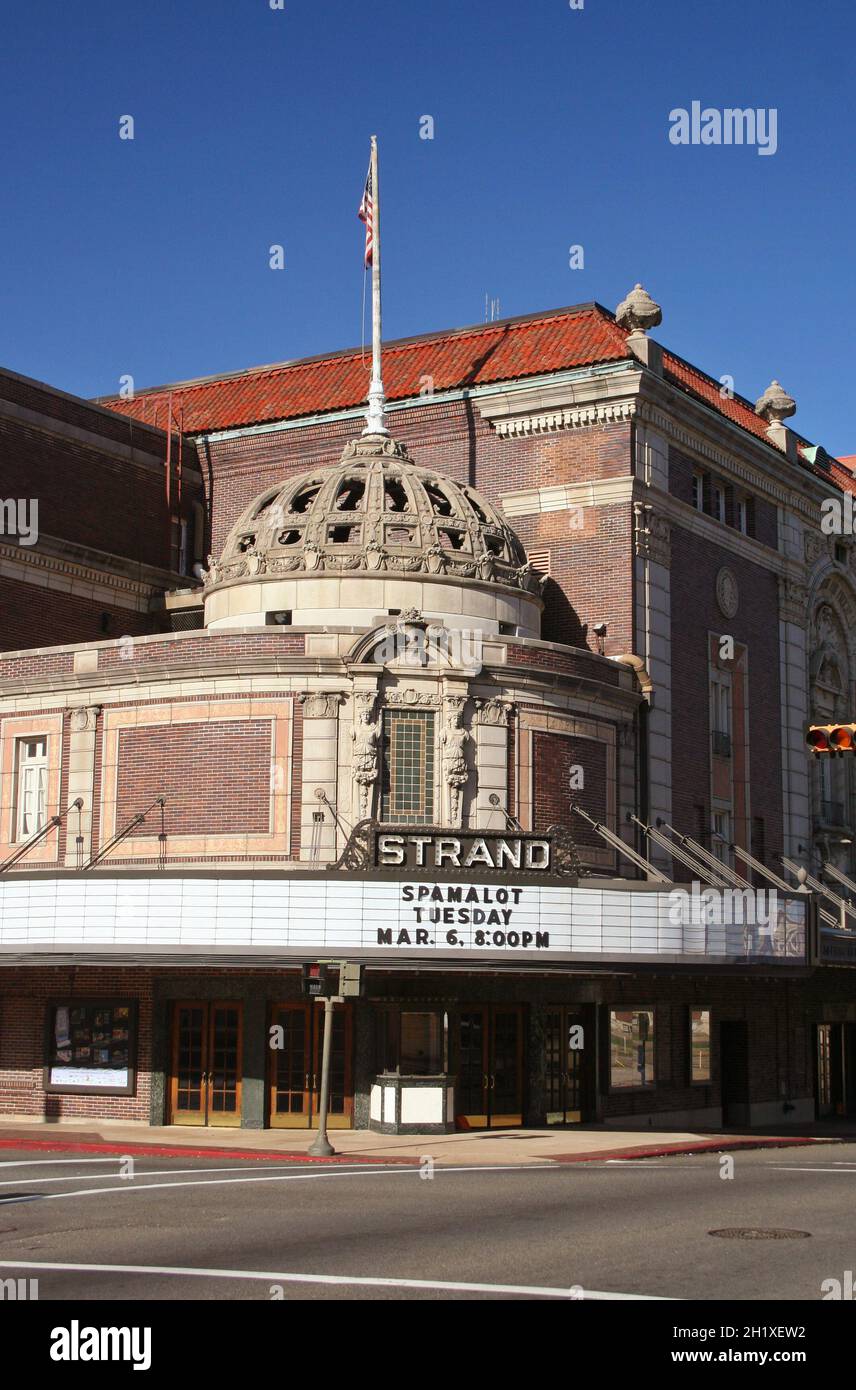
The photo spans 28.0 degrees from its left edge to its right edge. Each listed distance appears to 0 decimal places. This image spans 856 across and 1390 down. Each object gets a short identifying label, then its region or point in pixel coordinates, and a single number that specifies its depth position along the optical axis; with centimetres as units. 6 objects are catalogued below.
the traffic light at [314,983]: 2995
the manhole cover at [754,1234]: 1738
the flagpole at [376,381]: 4425
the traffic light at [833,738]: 2459
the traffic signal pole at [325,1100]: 2902
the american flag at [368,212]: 4559
